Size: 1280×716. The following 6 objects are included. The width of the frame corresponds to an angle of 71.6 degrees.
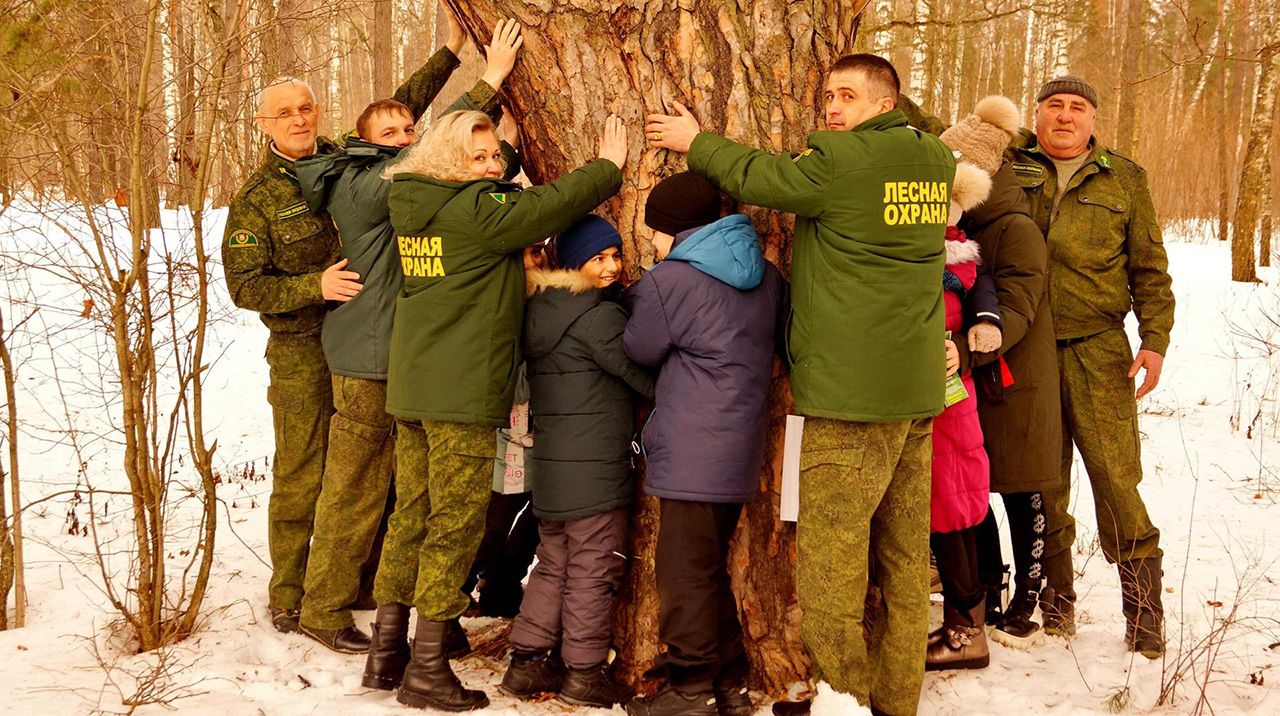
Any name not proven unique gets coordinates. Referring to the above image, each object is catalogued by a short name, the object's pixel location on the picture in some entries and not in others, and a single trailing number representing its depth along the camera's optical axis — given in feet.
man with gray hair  12.28
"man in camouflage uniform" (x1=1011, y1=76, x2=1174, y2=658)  12.08
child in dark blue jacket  9.75
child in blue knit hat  10.61
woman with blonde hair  10.27
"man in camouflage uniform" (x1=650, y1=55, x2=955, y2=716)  9.15
